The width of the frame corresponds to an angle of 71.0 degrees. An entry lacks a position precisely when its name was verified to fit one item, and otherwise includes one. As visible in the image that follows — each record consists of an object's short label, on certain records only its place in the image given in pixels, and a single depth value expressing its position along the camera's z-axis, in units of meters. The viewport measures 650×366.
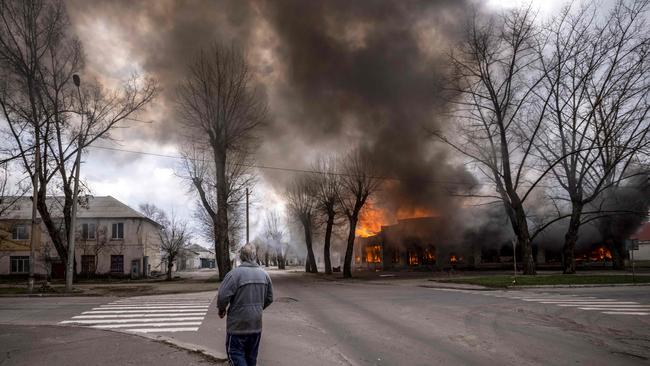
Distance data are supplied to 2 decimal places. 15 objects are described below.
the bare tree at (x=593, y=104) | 25.28
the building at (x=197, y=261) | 70.38
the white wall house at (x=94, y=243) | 37.53
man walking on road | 4.24
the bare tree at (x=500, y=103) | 25.59
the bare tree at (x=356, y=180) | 33.41
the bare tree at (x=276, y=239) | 69.47
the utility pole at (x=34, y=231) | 17.31
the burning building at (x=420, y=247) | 37.88
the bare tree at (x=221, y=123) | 26.59
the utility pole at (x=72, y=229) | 18.08
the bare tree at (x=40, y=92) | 21.39
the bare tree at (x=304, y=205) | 43.97
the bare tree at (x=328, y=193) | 37.59
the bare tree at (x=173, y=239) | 37.56
